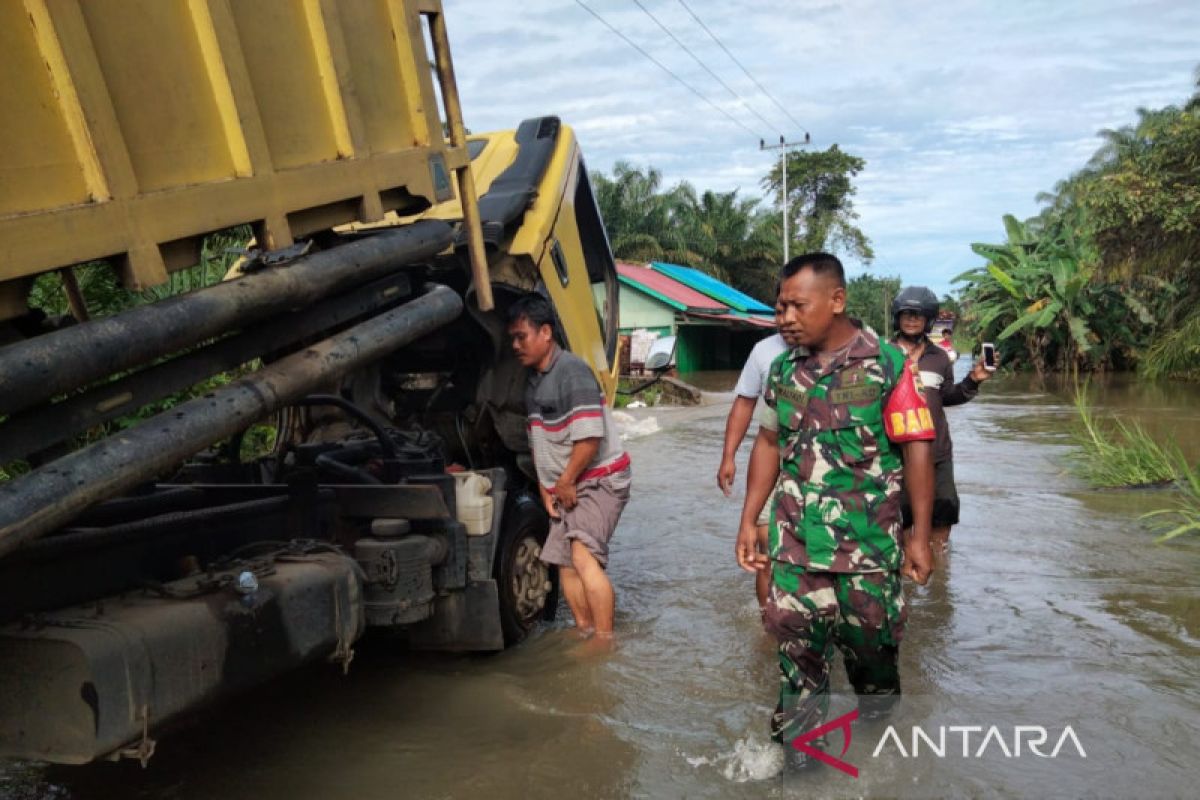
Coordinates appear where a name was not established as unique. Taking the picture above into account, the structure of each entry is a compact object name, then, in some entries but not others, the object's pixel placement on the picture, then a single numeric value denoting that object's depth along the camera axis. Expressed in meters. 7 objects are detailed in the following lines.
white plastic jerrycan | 4.08
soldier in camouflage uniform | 3.05
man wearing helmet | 5.14
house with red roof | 28.41
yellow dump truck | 2.19
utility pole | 40.60
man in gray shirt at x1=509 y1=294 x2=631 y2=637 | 4.35
